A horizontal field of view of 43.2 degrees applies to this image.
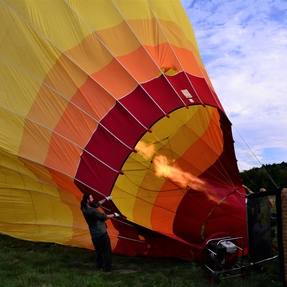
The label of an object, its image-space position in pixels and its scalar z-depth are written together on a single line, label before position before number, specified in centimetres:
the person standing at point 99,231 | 403
